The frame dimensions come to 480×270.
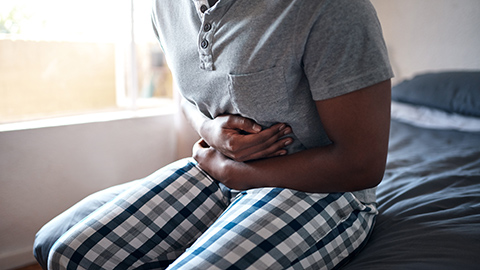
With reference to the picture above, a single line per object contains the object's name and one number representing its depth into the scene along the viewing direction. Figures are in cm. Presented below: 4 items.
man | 64
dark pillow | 185
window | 160
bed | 76
